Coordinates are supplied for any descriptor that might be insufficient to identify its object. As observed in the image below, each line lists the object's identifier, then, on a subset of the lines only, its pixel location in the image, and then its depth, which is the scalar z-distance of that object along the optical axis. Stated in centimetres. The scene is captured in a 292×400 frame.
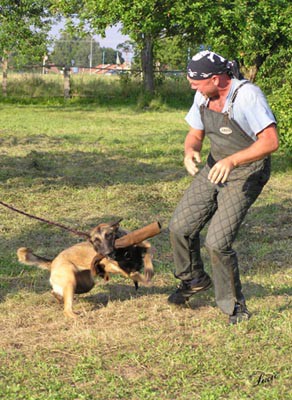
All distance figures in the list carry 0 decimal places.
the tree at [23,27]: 2902
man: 502
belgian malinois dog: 568
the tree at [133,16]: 2389
